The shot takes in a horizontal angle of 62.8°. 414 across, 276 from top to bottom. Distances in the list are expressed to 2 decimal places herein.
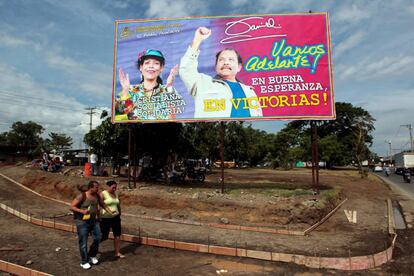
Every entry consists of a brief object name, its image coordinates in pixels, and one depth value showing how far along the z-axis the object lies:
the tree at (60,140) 68.69
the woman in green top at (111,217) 6.72
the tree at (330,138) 54.34
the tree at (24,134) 81.00
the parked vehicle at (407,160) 50.44
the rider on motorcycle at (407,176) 31.33
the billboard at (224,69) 13.06
